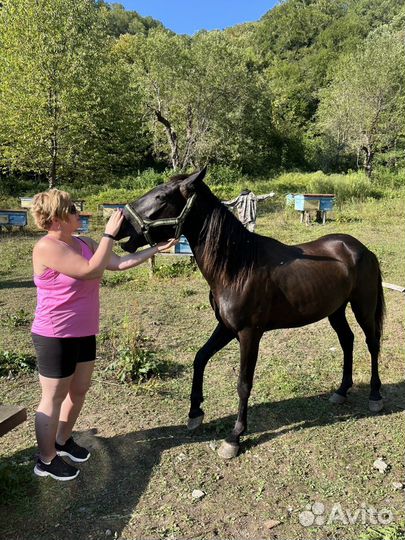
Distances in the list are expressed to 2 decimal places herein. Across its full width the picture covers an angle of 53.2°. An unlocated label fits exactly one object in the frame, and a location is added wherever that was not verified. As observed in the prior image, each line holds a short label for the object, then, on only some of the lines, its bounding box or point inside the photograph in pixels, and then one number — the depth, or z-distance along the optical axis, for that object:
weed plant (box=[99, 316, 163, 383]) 4.33
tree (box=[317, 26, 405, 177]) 30.80
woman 2.57
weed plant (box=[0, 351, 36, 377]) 4.43
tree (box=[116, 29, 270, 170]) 30.83
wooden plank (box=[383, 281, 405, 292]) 7.01
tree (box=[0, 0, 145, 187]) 19.23
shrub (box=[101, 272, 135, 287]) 8.64
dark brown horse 2.90
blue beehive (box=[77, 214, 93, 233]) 12.88
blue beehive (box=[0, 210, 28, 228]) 14.22
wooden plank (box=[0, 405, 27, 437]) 2.60
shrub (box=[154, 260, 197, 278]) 9.11
